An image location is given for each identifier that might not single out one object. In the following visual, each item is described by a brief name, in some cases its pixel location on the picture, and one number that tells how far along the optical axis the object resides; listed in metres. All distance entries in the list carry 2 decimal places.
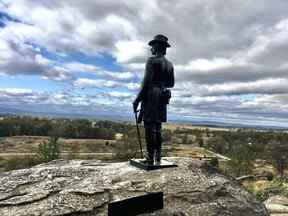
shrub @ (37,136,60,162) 22.65
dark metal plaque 3.85
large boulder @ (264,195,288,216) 8.21
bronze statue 5.38
